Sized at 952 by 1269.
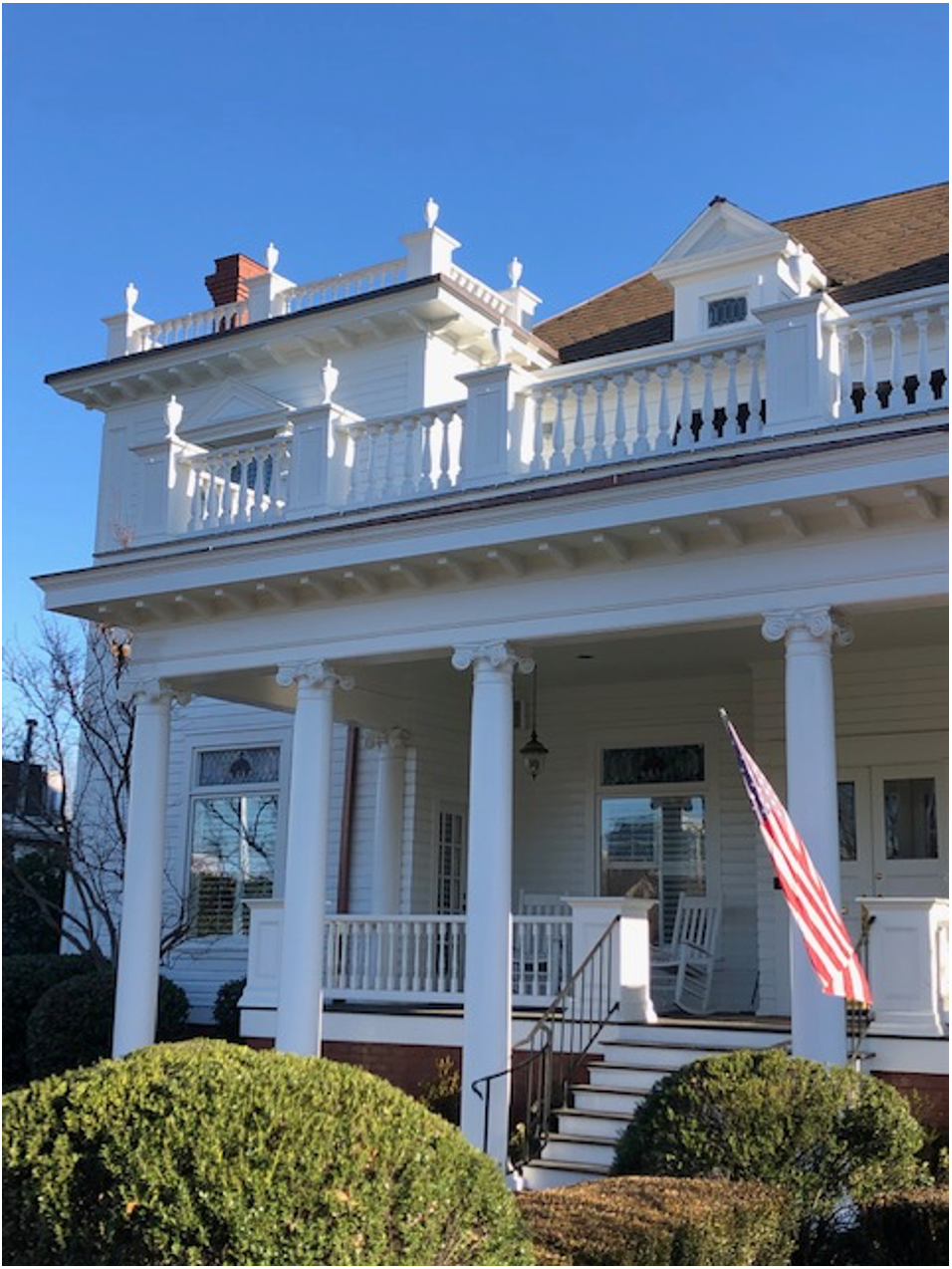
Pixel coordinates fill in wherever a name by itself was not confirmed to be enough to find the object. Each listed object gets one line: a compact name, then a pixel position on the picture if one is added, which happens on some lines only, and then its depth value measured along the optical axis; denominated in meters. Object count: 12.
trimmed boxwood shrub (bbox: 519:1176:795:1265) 6.09
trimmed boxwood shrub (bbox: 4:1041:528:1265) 5.05
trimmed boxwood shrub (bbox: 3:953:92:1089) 18.66
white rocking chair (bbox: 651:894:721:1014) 14.52
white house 10.62
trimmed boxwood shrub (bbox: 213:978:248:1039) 17.61
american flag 7.70
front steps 10.95
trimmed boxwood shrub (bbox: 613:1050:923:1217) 7.78
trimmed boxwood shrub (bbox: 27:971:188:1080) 16.55
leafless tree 19.39
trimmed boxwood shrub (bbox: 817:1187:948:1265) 7.05
